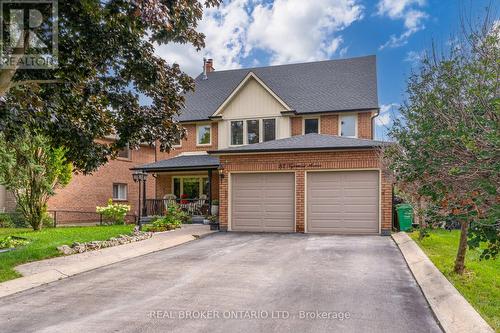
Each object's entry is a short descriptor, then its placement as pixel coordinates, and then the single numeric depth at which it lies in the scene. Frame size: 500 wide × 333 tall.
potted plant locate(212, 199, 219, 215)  18.28
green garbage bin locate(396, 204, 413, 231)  14.67
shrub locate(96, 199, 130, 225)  22.09
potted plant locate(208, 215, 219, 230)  16.03
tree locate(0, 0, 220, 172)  8.16
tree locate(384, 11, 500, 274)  4.47
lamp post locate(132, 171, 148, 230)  18.80
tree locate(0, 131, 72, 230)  16.84
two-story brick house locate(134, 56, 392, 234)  14.39
